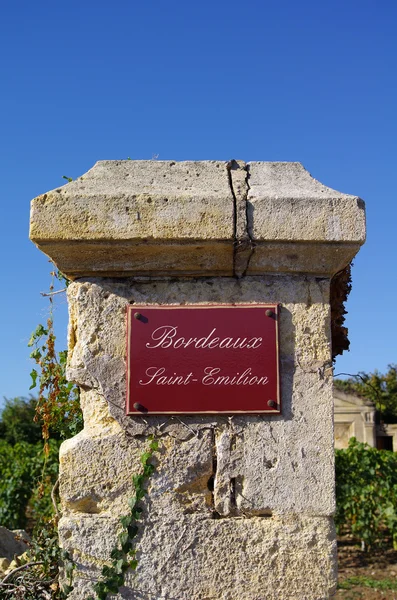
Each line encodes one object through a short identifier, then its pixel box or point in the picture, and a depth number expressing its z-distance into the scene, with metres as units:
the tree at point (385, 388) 19.18
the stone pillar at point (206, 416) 2.17
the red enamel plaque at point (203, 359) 2.25
